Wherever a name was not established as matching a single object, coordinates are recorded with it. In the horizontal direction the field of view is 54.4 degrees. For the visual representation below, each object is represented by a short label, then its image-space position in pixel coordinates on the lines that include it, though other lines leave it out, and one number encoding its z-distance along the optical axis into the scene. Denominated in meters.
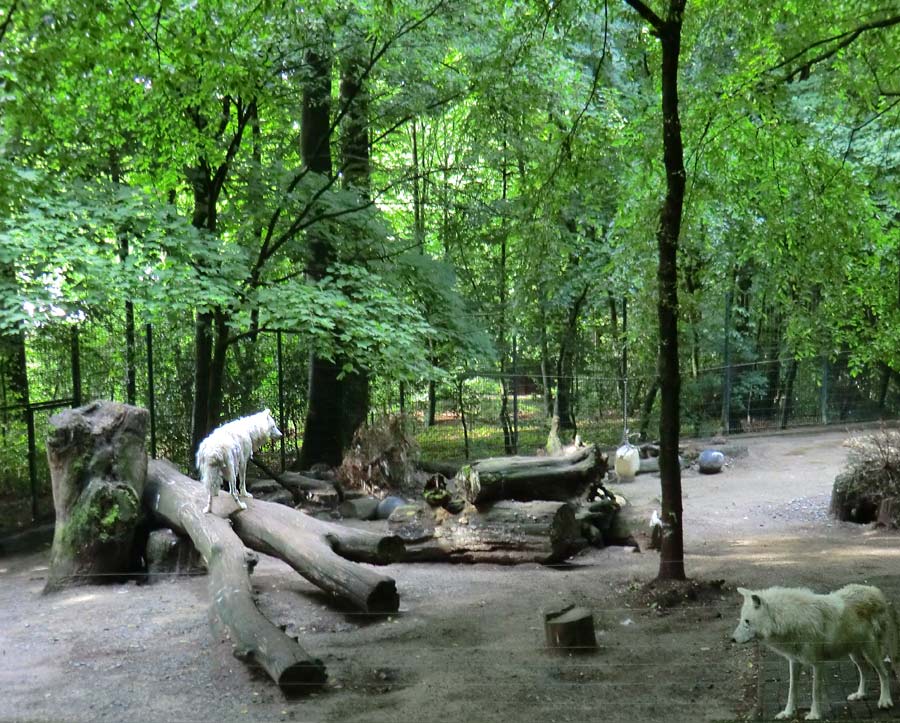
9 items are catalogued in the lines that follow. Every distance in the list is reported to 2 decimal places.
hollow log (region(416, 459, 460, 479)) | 12.98
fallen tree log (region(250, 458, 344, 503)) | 11.36
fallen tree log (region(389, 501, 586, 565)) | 7.90
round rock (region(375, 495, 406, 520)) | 11.08
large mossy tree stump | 7.25
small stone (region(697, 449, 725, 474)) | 14.30
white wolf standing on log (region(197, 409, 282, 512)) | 7.41
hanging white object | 13.37
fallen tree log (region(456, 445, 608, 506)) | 8.24
